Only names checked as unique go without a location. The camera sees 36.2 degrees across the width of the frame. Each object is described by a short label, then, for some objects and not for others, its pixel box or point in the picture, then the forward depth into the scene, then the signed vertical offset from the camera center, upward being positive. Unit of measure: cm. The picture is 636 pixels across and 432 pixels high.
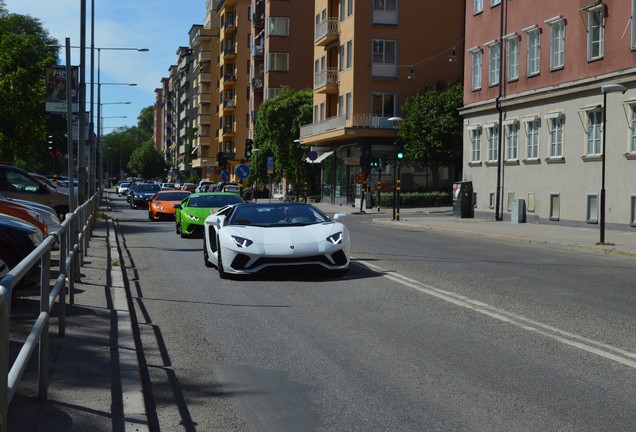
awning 6488 +189
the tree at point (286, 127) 7412 +436
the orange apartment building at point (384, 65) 5875 +738
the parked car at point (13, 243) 1044 -68
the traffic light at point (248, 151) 4433 +147
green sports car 2520 -68
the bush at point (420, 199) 5572 -78
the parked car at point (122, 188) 9618 -68
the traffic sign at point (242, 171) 4162 +52
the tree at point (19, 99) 4084 +345
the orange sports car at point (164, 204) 3641 -82
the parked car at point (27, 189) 2657 -25
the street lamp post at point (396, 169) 3884 +67
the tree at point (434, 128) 5419 +320
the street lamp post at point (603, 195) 2333 -18
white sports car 1406 -87
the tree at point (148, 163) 17450 +334
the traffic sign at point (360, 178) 4762 +33
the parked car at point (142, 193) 5525 -68
